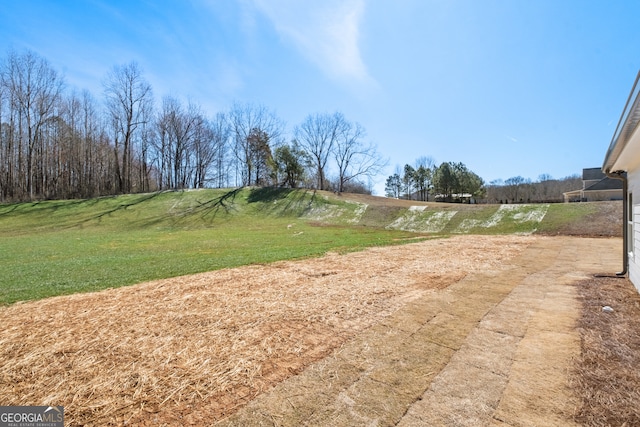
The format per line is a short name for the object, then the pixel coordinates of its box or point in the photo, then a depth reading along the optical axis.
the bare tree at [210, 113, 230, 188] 40.62
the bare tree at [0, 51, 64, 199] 28.94
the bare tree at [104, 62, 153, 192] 34.12
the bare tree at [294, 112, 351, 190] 39.40
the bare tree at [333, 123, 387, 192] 40.38
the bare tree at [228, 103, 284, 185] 38.53
